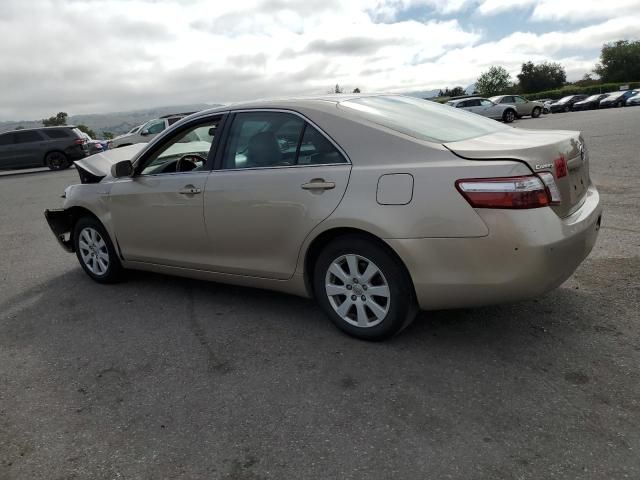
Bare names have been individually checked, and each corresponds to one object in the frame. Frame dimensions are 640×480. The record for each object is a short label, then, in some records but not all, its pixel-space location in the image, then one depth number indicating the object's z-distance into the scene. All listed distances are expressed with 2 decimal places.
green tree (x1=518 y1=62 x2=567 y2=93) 87.50
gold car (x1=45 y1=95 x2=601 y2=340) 2.99
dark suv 20.67
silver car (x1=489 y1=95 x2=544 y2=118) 32.81
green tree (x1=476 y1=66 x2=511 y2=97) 95.94
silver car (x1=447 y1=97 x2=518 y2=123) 30.89
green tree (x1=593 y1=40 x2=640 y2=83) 89.62
